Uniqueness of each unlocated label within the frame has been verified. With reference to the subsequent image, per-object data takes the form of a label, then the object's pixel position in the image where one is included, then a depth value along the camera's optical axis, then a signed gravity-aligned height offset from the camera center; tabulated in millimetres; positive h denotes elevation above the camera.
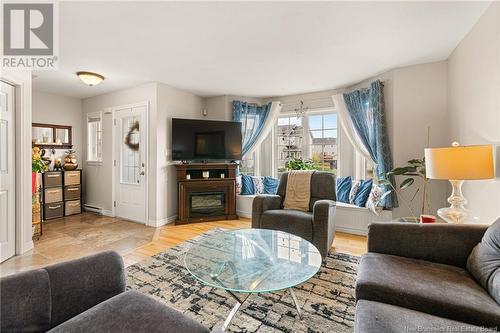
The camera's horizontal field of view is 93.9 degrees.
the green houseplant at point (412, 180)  2711 -217
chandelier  4355 +1032
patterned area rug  1562 -1051
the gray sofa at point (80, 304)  919 -613
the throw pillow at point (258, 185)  4504 -376
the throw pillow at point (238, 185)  4412 -363
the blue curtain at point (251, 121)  4543 +878
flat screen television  4012 +468
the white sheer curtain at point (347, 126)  3646 +632
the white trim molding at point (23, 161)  2686 +79
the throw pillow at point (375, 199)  3201 -486
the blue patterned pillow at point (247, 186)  4473 -391
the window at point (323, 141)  4176 +440
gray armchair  2471 -567
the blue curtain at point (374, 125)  3225 +586
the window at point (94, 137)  4637 +601
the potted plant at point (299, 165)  4141 +5
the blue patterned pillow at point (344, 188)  3777 -385
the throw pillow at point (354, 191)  3640 -412
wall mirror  4238 +605
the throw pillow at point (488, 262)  1159 -540
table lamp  1726 -25
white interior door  2520 -68
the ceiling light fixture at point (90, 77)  3213 +1253
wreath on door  4078 +530
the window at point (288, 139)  4461 +506
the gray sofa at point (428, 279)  1005 -642
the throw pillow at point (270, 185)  4461 -375
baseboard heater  4618 -840
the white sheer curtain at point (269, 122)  4492 +839
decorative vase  4467 +103
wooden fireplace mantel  3930 -341
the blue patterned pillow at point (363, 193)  3469 -426
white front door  3979 +80
